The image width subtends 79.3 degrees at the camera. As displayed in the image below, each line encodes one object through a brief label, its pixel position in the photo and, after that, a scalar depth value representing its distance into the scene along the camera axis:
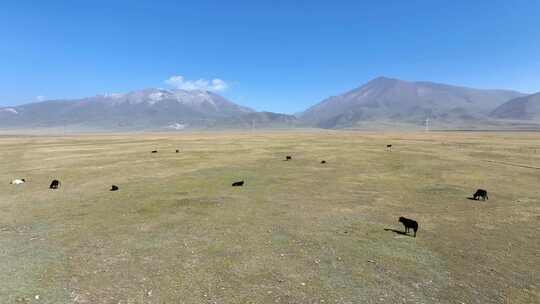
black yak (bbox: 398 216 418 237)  13.77
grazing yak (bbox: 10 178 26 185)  25.35
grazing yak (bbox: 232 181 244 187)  24.30
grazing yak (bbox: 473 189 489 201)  19.91
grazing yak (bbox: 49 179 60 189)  23.69
